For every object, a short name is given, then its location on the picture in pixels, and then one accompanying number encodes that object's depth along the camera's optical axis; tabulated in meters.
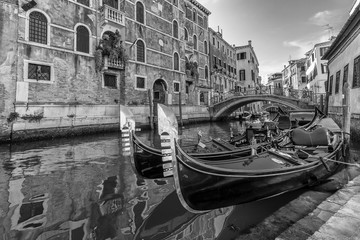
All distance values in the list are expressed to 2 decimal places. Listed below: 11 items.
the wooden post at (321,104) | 14.67
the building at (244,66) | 37.53
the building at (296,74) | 35.20
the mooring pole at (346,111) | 6.89
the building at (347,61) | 8.93
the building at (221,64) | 28.08
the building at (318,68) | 23.97
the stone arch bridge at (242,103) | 17.45
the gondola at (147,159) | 4.57
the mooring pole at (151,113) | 15.58
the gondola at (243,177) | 2.80
